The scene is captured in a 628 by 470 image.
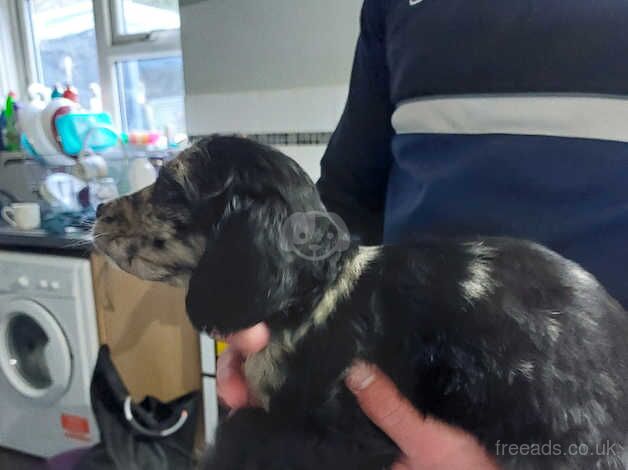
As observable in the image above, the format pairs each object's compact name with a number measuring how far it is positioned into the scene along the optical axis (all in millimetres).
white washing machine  2133
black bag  1885
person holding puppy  634
